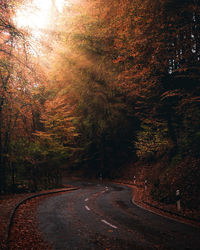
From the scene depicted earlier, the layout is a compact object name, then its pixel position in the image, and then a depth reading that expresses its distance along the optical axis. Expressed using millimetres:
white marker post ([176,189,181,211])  9292
